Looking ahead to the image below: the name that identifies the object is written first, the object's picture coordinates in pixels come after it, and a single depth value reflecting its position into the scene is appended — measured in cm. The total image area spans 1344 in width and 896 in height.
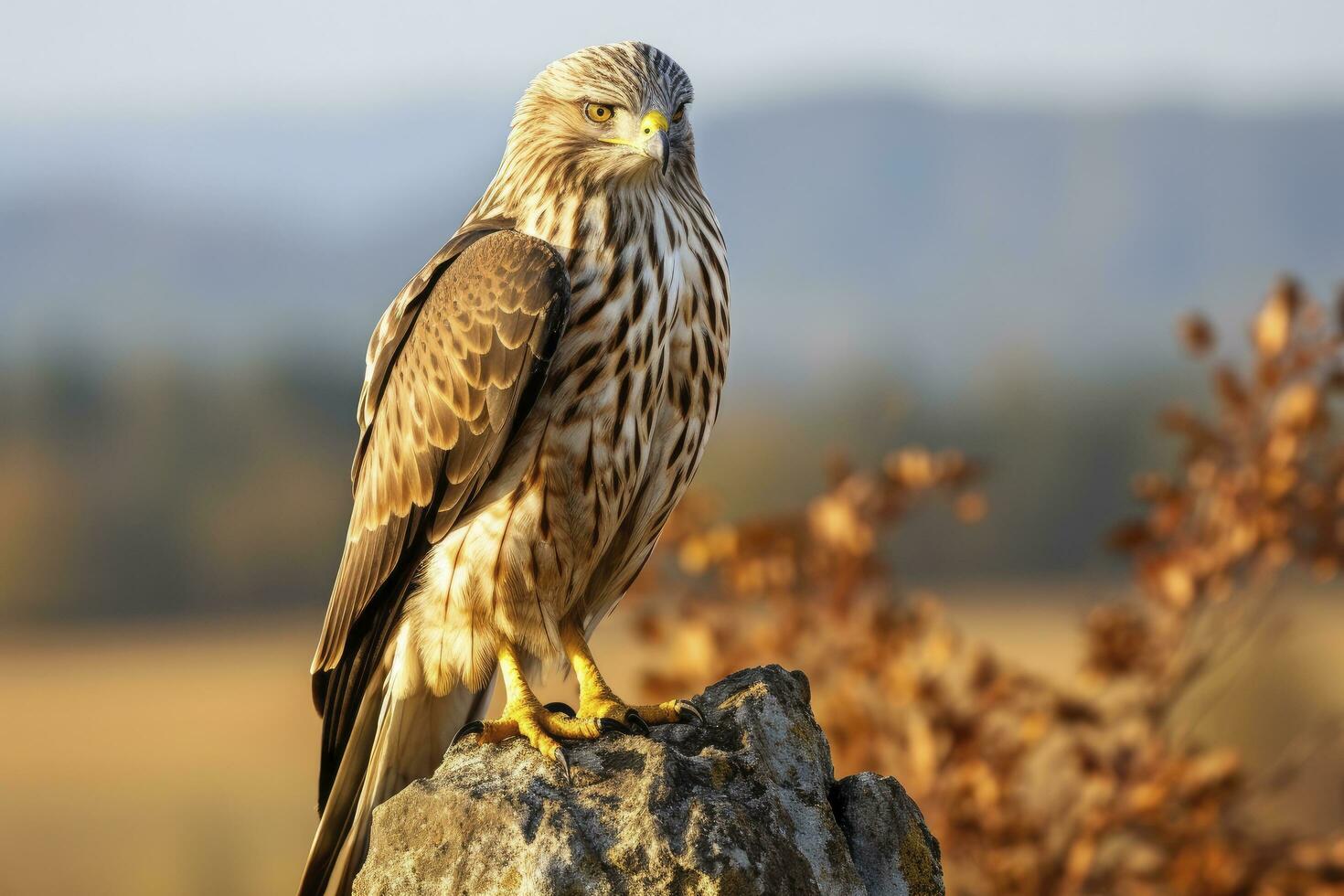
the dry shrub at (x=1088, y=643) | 1204
